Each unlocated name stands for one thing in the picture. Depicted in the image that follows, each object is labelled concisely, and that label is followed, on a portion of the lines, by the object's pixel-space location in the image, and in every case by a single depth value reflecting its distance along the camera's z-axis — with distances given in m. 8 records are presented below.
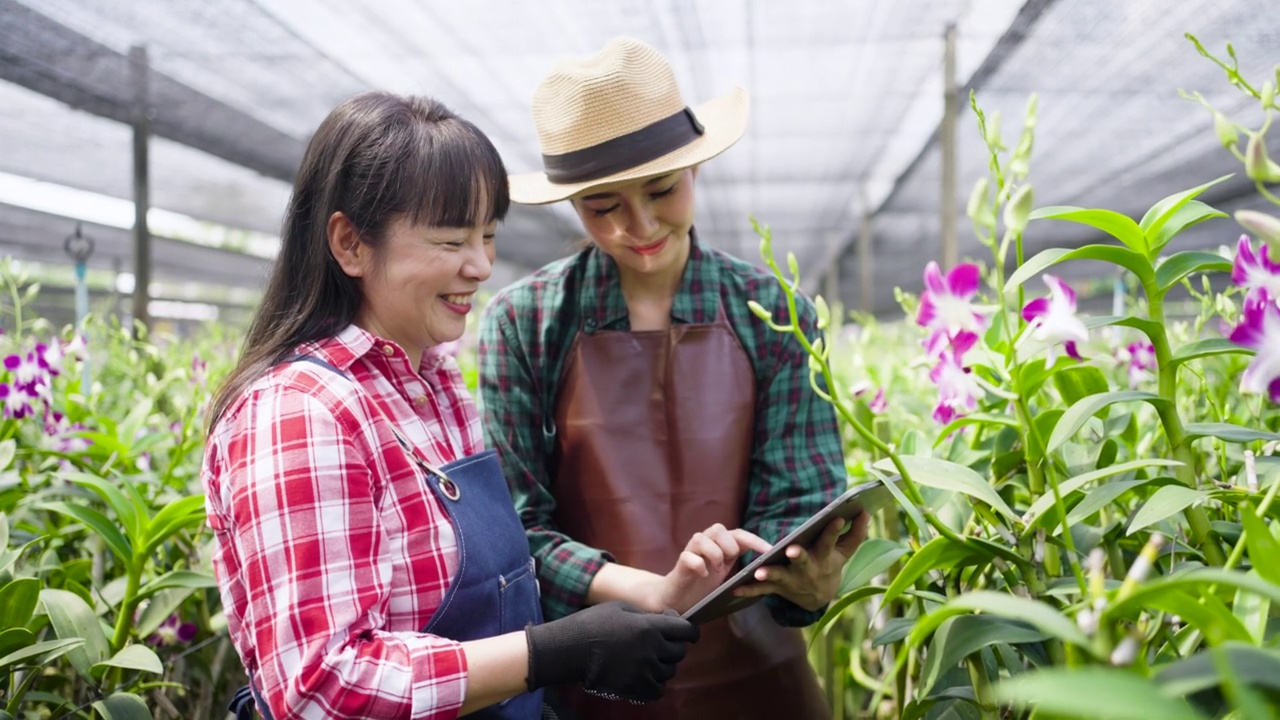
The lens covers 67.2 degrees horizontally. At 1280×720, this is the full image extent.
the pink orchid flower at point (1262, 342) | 0.71
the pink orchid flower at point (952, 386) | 1.08
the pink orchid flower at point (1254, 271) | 0.77
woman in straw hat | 1.09
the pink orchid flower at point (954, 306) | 0.95
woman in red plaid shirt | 0.72
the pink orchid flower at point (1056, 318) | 0.74
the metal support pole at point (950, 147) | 3.09
